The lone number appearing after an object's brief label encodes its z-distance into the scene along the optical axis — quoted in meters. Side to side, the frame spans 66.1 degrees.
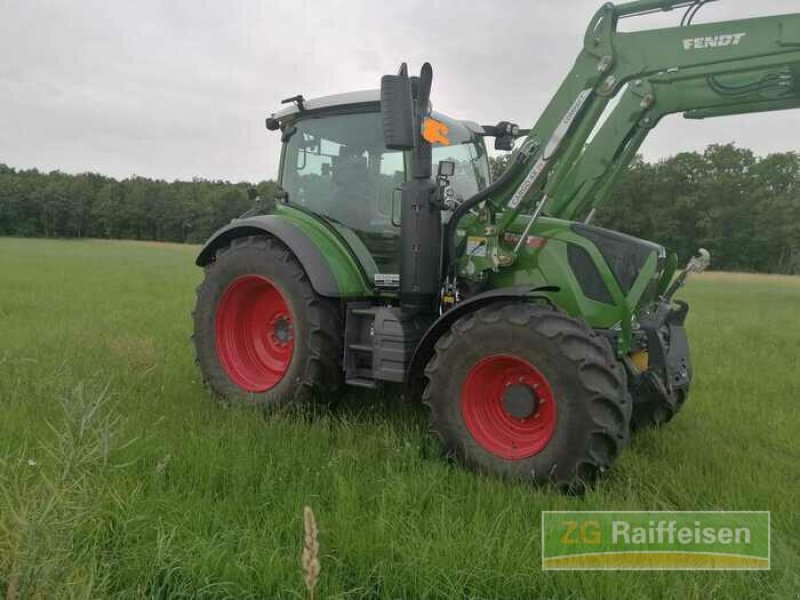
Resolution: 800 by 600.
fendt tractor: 3.40
